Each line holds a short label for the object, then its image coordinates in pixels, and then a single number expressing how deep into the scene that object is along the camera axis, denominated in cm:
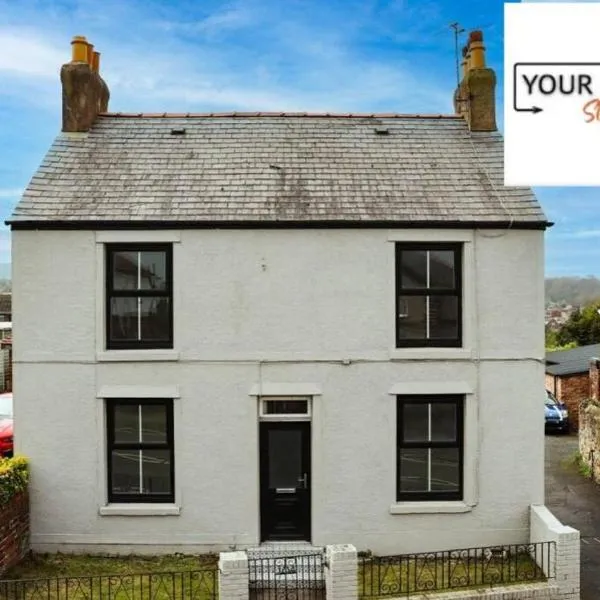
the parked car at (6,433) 1558
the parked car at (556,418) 2392
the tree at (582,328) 4616
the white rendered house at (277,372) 1154
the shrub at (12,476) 1056
